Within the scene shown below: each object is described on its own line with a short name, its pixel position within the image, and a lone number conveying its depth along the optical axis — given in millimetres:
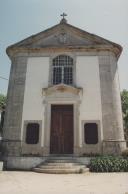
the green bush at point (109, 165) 10883
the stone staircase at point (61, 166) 10156
